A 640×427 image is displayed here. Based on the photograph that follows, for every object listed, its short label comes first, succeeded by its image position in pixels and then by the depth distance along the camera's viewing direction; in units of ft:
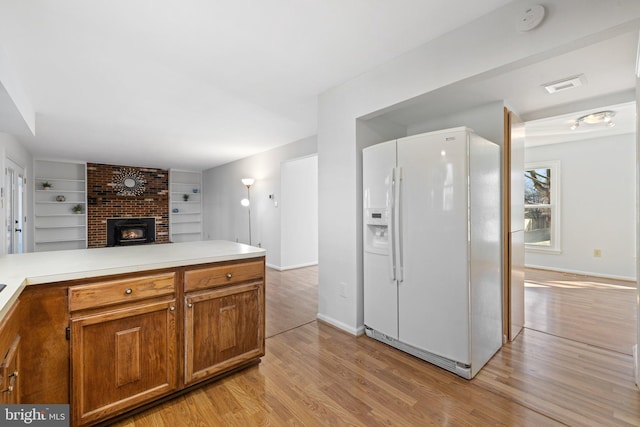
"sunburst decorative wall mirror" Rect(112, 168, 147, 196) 24.38
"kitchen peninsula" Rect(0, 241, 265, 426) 4.35
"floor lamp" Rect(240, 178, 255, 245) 19.83
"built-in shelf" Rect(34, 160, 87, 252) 21.29
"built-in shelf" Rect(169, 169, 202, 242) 27.12
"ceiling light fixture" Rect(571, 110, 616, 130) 10.60
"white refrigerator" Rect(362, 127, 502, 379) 6.61
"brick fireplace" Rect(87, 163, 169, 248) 23.32
